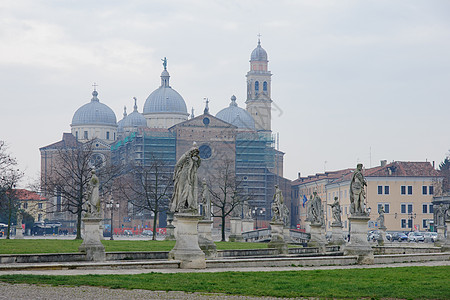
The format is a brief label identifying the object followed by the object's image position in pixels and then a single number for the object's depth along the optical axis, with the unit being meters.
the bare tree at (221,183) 109.14
